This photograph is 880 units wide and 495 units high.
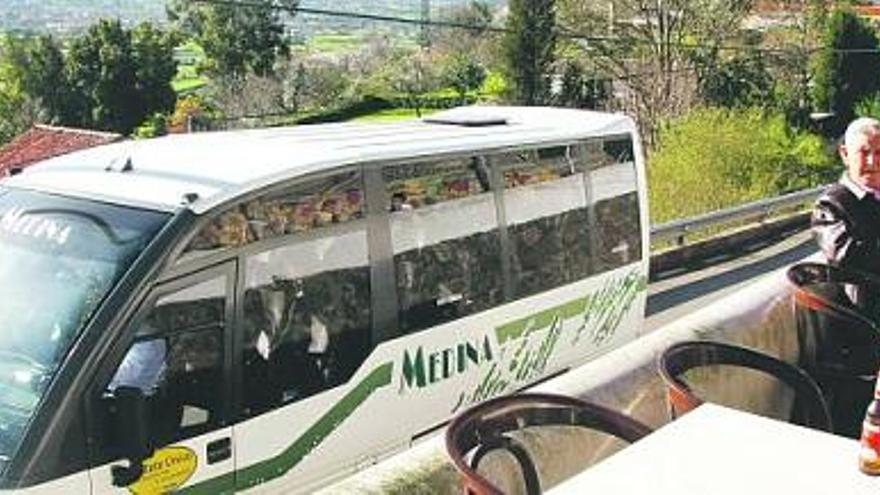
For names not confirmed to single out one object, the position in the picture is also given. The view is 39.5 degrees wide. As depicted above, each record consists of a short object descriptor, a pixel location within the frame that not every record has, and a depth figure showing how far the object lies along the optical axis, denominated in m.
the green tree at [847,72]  57.47
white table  2.85
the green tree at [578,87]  52.88
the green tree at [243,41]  95.56
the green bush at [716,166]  30.12
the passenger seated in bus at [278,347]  6.46
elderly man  5.37
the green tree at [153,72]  67.81
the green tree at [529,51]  67.31
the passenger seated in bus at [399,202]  7.64
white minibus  5.80
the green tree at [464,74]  88.28
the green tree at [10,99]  75.81
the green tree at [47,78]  71.00
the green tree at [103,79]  66.50
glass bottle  2.93
